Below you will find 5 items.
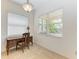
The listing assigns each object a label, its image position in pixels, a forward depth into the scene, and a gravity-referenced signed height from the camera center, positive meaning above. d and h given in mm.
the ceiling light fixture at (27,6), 1799 +917
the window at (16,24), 2327 +305
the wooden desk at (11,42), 1896 -596
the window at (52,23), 1951 +289
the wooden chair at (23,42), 2208 -678
